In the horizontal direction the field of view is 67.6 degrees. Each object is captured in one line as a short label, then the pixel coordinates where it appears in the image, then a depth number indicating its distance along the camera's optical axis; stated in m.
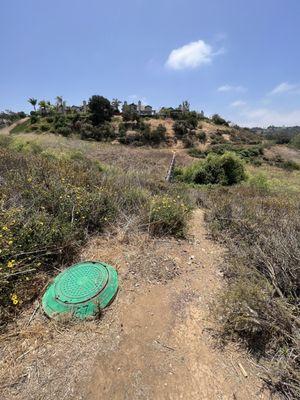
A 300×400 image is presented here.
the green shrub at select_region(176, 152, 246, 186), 12.52
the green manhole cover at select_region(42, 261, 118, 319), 2.31
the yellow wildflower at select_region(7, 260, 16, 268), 2.22
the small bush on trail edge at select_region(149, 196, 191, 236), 3.97
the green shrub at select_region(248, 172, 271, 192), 10.39
